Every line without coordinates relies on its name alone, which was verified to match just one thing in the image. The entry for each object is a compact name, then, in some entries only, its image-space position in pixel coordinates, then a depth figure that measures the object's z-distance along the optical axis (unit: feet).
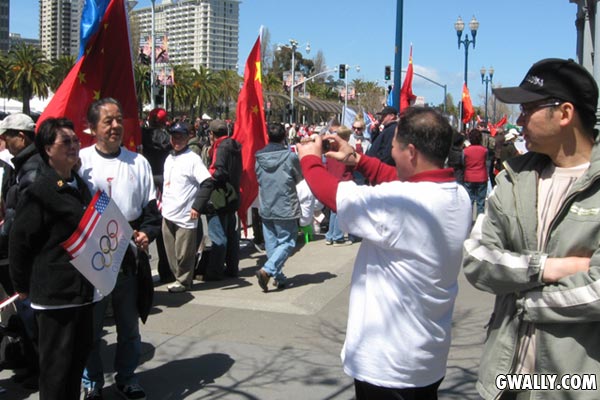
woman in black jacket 11.56
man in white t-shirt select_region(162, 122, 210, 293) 23.27
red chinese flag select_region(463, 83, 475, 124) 84.30
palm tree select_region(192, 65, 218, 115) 235.81
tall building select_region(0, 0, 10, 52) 445.37
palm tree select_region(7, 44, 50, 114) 172.96
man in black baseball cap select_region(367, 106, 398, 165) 26.87
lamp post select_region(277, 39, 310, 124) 170.54
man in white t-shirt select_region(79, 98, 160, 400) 13.79
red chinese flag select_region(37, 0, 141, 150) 19.03
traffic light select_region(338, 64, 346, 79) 159.22
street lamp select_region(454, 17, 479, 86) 104.63
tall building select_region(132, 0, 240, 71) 609.42
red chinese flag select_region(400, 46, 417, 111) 46.11
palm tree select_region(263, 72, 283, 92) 250.98
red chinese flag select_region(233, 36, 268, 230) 29.19
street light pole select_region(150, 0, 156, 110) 106.32
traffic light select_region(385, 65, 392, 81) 145.38
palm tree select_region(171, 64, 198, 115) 220.02
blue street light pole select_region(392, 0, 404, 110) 46.75
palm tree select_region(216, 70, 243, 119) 247.70
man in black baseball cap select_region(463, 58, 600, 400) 6.95
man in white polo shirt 8.42
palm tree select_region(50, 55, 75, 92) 177.03
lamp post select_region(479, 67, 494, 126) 163.96
